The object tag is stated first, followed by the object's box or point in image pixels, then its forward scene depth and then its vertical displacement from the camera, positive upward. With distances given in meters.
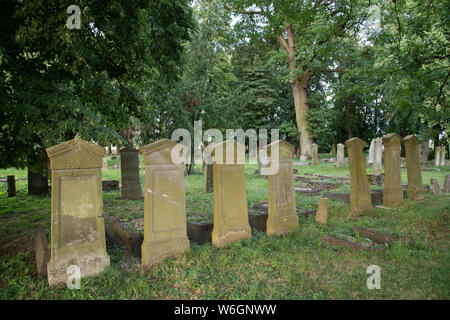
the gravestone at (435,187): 8.86 -0.94
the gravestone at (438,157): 18.62 +0.22
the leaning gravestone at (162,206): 4.07 -0.65
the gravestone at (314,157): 21.86 +0.47
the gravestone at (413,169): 8.00 -0.26
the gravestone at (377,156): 15.91 +0.33
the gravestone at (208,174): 10.63 -0.38
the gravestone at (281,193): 5.34 -0.64
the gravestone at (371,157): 18.72 +0.32
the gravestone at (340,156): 19.80 +0.43
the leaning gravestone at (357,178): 6.48 -0.41
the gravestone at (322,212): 6.00 -1.15
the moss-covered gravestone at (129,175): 9.25 -0.31
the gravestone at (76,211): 3.43 -0.60
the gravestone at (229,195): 4.74 -0.59
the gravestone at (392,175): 7.32 -0.40
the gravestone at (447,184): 9.46 -0.89
